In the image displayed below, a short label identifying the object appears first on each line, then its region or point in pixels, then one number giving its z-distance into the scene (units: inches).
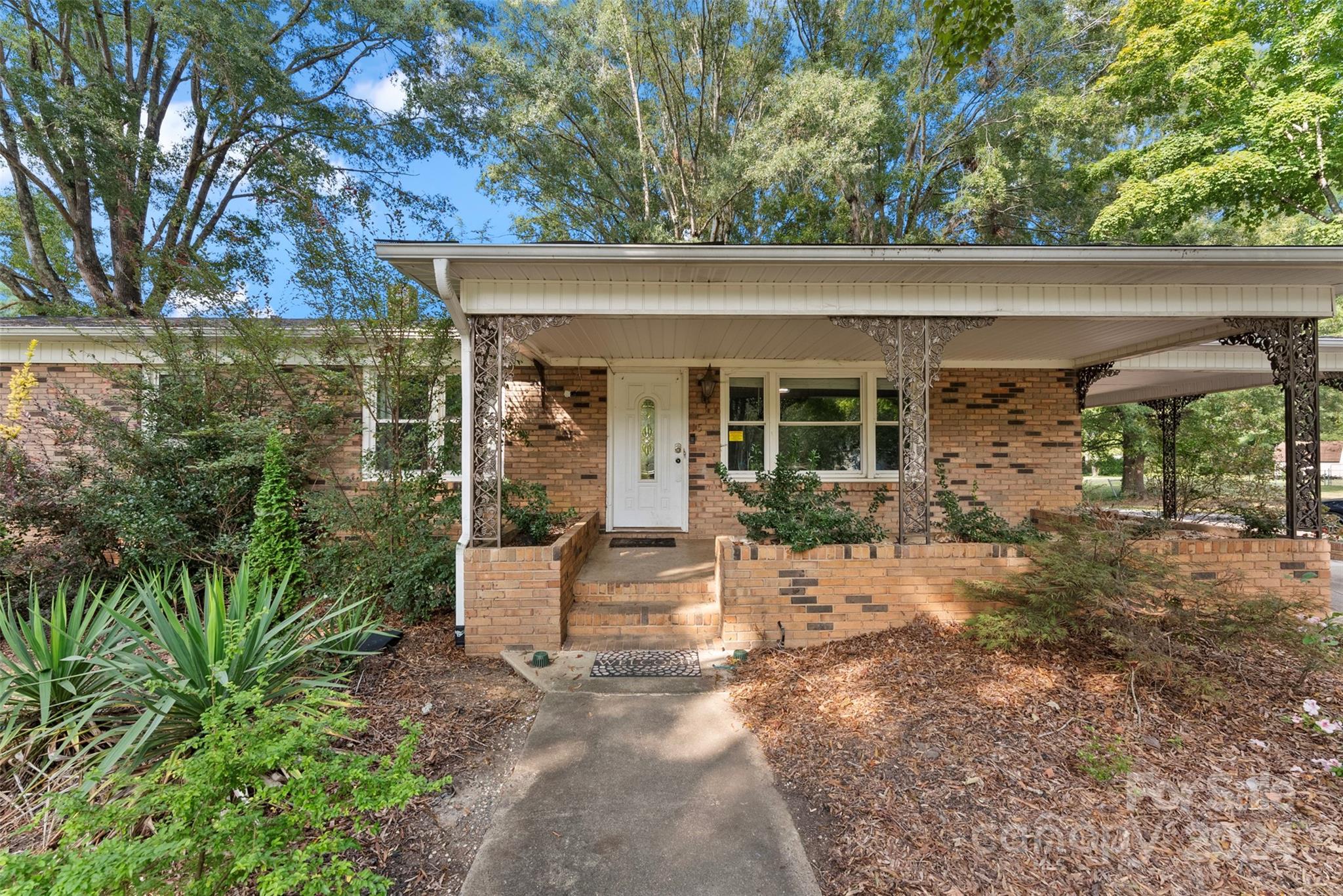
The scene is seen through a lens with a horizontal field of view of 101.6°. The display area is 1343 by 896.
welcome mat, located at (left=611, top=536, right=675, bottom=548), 245.0
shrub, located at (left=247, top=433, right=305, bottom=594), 181.6
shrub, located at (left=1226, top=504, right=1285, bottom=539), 193.2
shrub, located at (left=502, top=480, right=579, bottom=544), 191.0
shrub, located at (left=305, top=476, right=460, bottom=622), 177.3
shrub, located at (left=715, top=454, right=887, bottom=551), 168.1
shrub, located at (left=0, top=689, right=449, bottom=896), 53.7
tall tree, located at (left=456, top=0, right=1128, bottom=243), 419.5
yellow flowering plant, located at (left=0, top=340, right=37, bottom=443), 219.7
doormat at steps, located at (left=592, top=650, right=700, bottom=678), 149.5
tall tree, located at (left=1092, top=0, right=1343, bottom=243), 350.3
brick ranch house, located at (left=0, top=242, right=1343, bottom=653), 157.4
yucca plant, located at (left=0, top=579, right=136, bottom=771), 92.7
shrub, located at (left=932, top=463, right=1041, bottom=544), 177.3
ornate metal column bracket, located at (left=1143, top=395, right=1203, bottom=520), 292.4
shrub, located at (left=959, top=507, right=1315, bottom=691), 123.6
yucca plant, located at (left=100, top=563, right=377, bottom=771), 90.3
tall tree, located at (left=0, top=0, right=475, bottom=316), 349.4
